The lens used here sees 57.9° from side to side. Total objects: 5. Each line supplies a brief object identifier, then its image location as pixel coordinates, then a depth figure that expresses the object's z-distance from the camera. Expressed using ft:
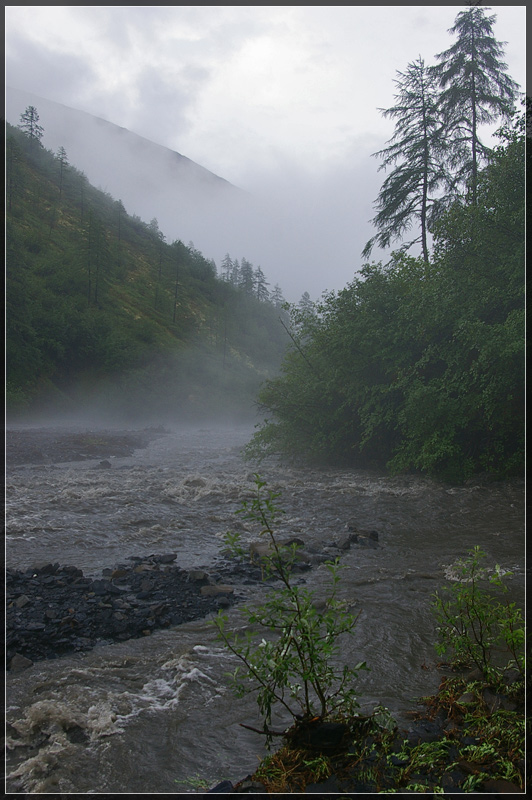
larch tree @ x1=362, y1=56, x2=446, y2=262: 74.33
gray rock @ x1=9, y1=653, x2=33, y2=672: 17.21
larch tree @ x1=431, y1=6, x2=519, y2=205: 65.41
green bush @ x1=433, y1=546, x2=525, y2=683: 13.69
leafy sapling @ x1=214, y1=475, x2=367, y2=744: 10.99
